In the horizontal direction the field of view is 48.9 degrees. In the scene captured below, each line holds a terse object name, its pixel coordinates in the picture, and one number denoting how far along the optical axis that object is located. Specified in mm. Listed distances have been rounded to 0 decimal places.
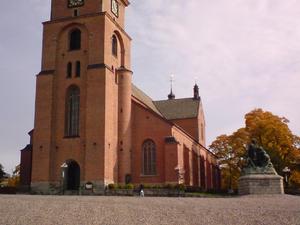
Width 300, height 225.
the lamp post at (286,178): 35497
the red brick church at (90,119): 32420
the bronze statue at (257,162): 26011
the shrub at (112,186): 30641
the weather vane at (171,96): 60821
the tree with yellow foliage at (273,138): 37533
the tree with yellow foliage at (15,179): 54059
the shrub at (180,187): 28768
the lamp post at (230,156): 43701
